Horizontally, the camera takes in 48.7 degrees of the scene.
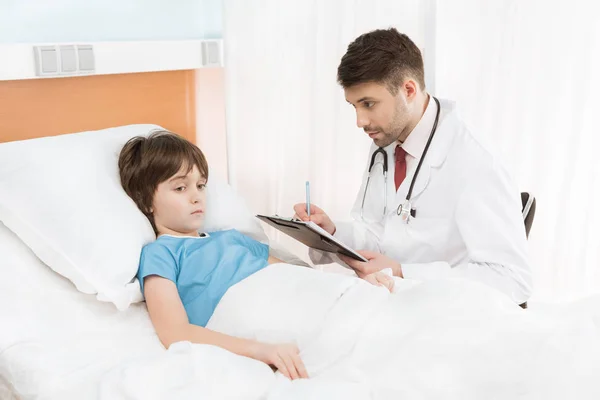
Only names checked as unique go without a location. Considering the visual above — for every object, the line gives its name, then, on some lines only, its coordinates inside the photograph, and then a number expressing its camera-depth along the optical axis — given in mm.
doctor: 1723
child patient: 1528
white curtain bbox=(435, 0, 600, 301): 2256
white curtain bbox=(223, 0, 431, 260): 2365
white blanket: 1137
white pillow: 1541
